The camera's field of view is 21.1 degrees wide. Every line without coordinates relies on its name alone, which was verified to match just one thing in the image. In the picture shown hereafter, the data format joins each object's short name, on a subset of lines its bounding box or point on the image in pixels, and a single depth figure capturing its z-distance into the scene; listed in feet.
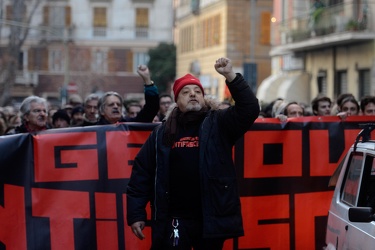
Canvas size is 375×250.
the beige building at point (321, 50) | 100.27
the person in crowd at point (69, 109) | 49.18
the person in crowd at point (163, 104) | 43.39
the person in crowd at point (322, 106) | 40.14
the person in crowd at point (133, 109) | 44.14
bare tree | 124.36
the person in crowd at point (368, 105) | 37.81
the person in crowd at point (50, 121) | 45.28
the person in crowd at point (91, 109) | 39.75
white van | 21.33
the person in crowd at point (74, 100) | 60.49
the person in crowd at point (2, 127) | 40.01
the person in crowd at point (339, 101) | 39.93
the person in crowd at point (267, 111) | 47.74
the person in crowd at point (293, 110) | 38.75
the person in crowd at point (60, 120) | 41.78
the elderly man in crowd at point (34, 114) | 32.61
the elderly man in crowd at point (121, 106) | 30.07
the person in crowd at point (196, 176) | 22.03
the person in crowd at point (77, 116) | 44.01
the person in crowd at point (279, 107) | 41.46
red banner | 28.43
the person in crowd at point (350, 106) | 38.06
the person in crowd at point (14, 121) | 47.10
